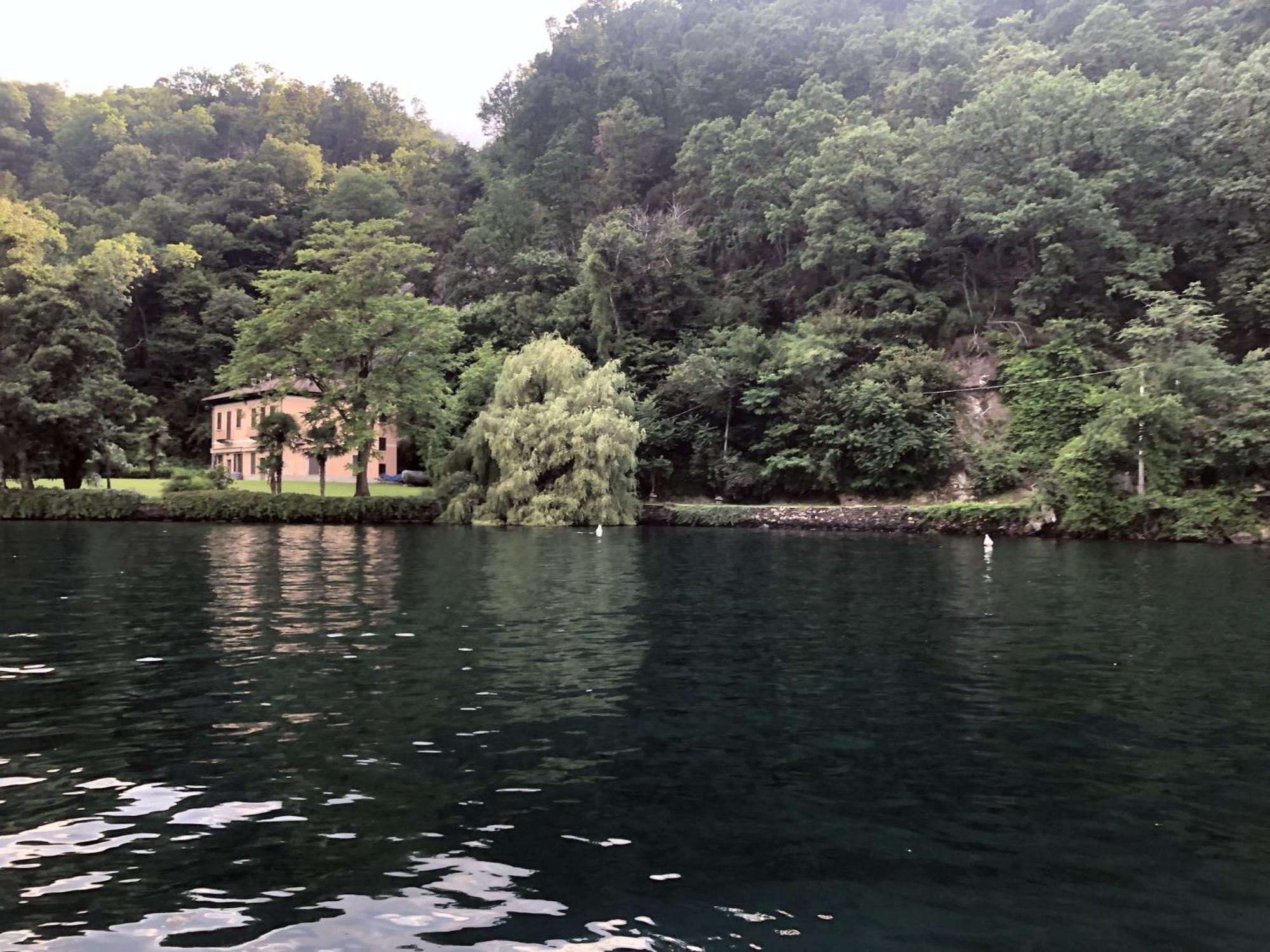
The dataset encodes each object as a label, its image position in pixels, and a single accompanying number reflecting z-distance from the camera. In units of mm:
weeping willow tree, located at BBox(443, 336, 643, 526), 49125
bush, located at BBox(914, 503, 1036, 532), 47281
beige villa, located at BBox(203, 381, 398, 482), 76125
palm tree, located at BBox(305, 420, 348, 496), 55469
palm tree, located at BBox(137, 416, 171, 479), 67562
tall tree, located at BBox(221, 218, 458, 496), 55281
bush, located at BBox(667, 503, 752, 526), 54625
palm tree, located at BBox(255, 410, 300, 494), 56219
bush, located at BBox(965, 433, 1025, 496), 53656
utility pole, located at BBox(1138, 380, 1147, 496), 44406
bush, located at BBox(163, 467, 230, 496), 54781
